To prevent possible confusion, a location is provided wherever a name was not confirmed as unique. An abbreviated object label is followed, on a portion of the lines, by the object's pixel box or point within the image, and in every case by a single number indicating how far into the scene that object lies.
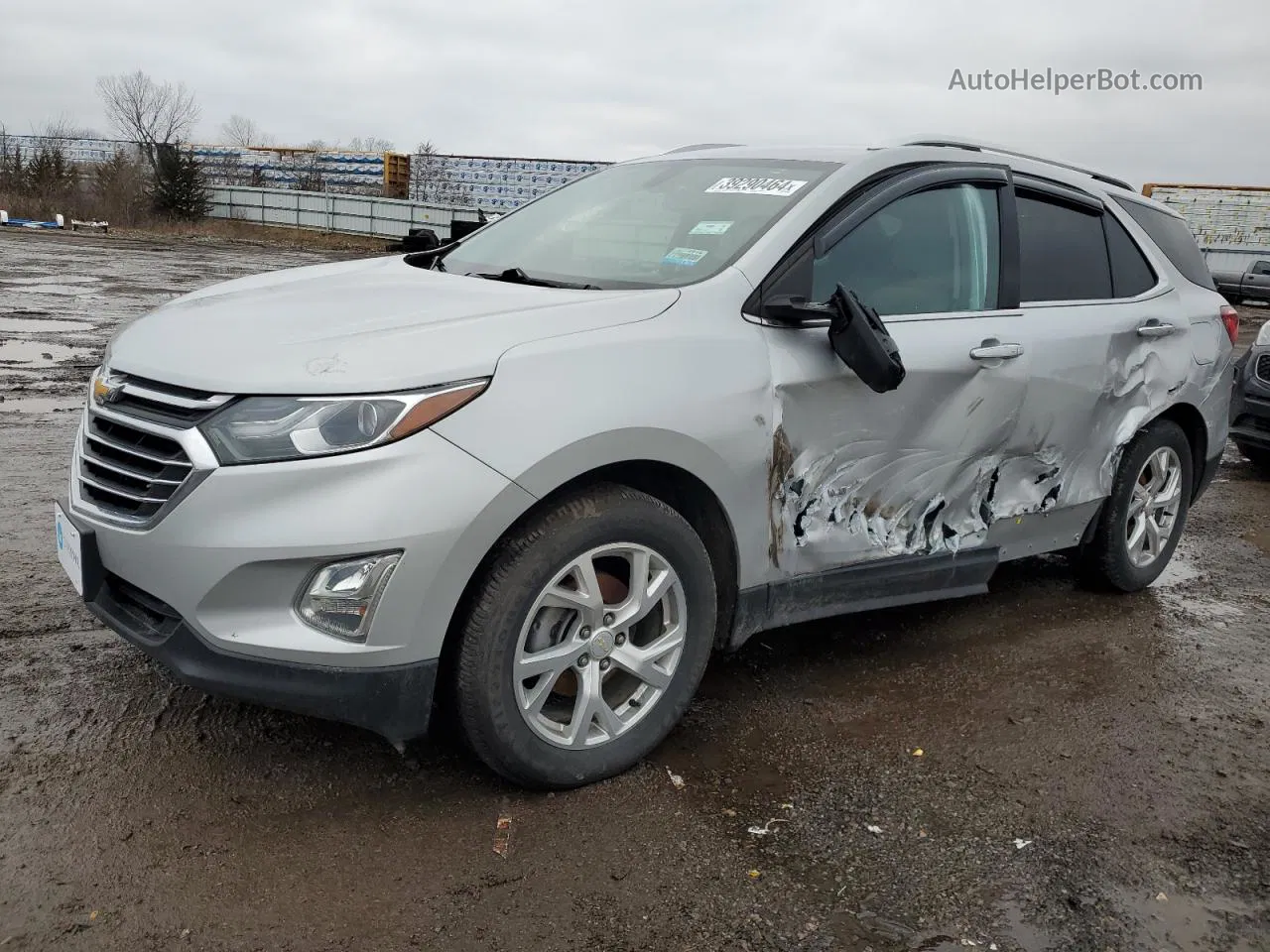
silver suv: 2.46
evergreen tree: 42.78
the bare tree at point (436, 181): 44.75
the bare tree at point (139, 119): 66.62
